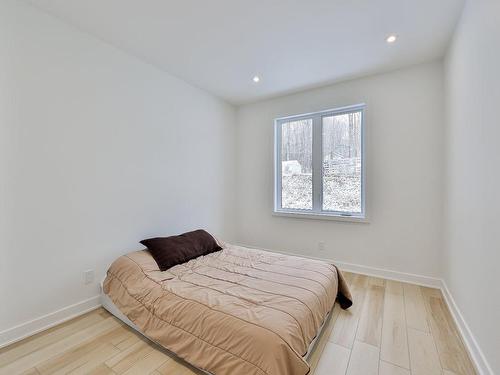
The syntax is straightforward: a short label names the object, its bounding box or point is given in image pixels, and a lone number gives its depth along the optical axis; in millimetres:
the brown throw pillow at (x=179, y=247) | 2309
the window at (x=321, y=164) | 3199
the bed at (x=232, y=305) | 1281
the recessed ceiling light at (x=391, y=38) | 2234
